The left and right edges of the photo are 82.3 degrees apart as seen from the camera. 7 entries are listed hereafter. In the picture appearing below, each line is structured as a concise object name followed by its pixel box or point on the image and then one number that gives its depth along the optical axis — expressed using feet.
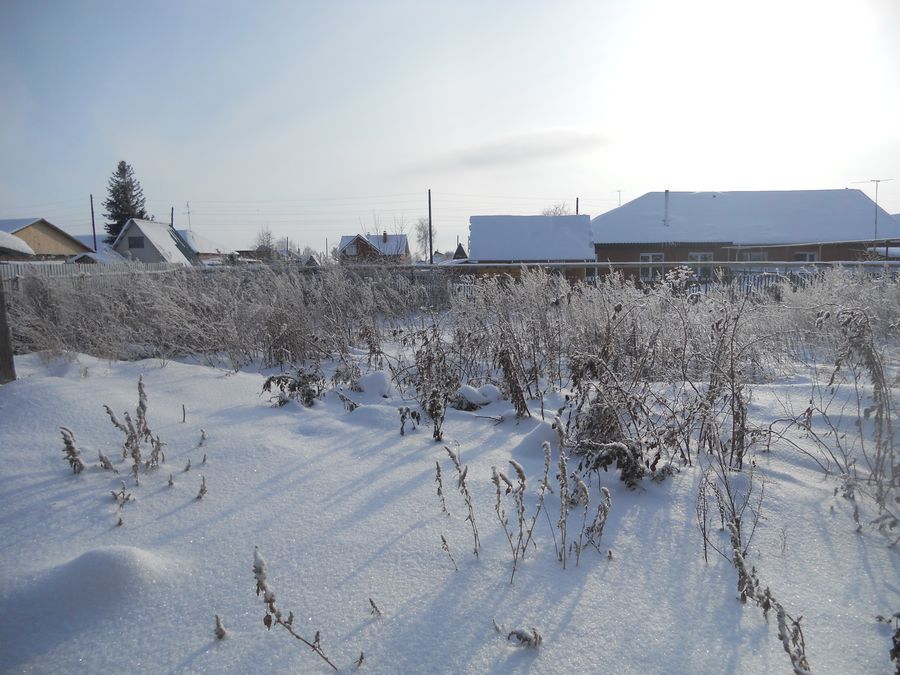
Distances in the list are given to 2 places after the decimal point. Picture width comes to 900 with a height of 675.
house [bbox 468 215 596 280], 82.58
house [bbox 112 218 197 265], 112.88
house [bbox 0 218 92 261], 103.29
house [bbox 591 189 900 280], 85.56
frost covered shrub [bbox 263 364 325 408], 11.28
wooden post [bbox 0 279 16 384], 10.94
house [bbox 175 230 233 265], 131.95
